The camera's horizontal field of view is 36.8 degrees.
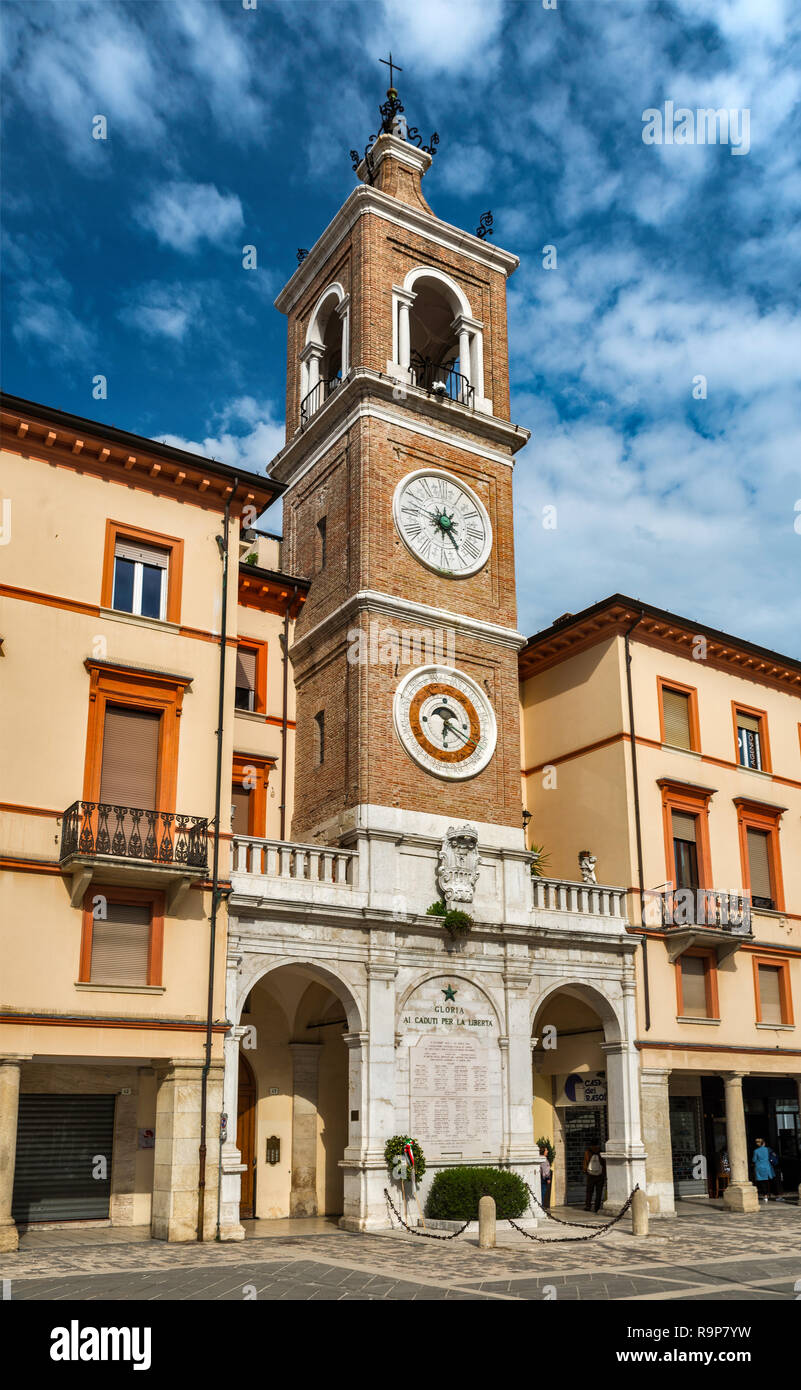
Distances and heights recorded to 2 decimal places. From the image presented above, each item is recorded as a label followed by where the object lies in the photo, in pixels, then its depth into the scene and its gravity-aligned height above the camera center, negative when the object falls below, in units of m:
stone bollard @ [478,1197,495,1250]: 20.78 -2.72
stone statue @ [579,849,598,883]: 29.33 +4.47
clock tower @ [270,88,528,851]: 27.00 +12.24
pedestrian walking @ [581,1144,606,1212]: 26.97 -2.46
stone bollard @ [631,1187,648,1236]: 23.09 -2.90
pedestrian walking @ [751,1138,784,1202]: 31.39 -2.70
